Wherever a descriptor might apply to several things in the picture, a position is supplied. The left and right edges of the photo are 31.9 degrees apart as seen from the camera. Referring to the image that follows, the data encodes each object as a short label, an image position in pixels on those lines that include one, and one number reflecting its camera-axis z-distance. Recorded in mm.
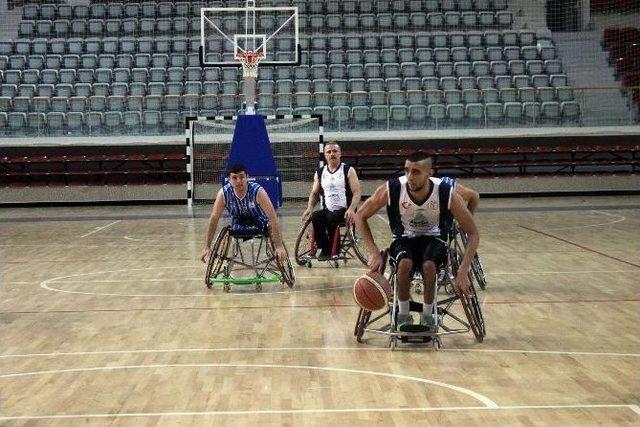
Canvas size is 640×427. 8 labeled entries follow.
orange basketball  7730
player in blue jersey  11000
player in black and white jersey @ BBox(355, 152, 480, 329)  7863
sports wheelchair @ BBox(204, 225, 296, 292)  11133
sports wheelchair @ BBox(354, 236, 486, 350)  7934
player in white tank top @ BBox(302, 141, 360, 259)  12922
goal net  21781
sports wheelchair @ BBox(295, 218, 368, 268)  12781
